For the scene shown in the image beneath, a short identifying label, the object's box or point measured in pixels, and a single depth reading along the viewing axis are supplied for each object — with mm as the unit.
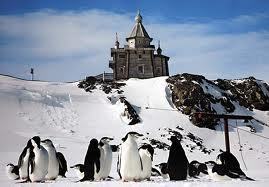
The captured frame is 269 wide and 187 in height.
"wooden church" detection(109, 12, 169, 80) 69062
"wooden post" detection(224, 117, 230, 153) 20255
